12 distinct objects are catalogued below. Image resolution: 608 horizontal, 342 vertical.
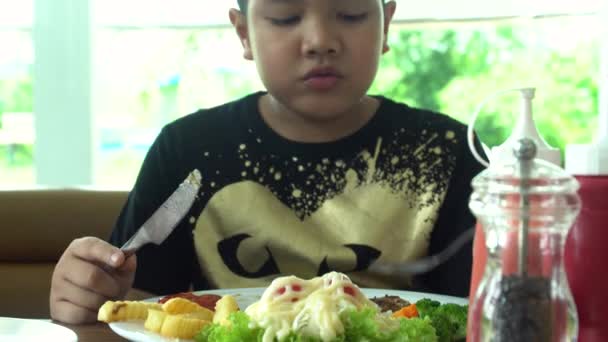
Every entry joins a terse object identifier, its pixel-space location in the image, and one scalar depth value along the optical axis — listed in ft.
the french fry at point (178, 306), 2.91
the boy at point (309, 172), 4.72
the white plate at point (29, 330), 2.95
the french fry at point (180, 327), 2.78
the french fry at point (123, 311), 2.98
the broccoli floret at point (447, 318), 2.88
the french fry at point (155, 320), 2.85
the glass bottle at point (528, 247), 1.99
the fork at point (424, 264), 4.78
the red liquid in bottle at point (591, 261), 2.15
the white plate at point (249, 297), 2.88
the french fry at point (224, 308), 2.82
